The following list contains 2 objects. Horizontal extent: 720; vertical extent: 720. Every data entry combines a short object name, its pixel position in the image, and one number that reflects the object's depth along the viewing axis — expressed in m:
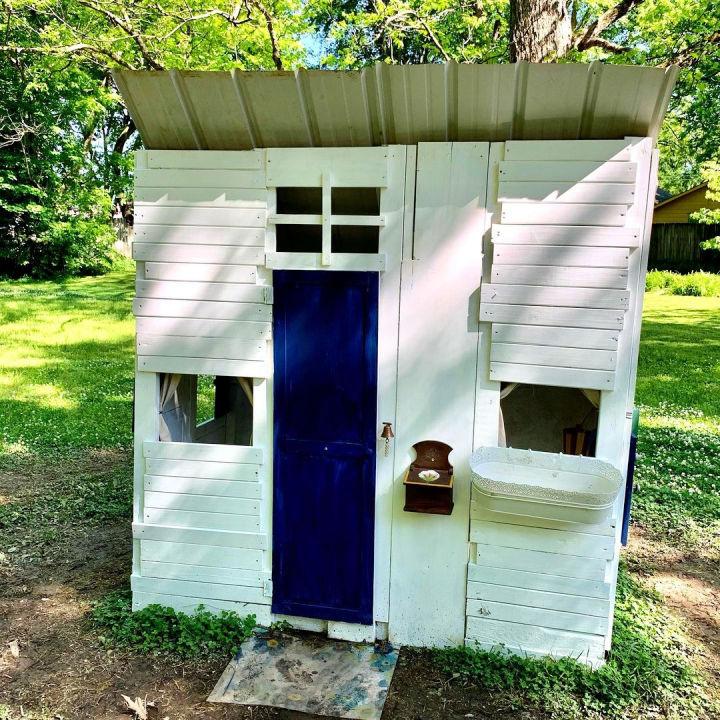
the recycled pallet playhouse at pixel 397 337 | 3.40
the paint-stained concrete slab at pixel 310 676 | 3.43
